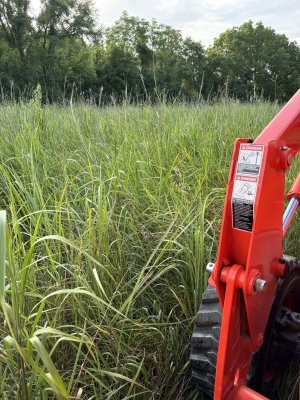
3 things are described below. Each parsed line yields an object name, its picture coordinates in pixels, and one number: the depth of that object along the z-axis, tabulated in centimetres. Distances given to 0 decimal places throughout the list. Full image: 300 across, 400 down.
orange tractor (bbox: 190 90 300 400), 98
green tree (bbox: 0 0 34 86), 2646
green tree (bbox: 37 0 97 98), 3039
